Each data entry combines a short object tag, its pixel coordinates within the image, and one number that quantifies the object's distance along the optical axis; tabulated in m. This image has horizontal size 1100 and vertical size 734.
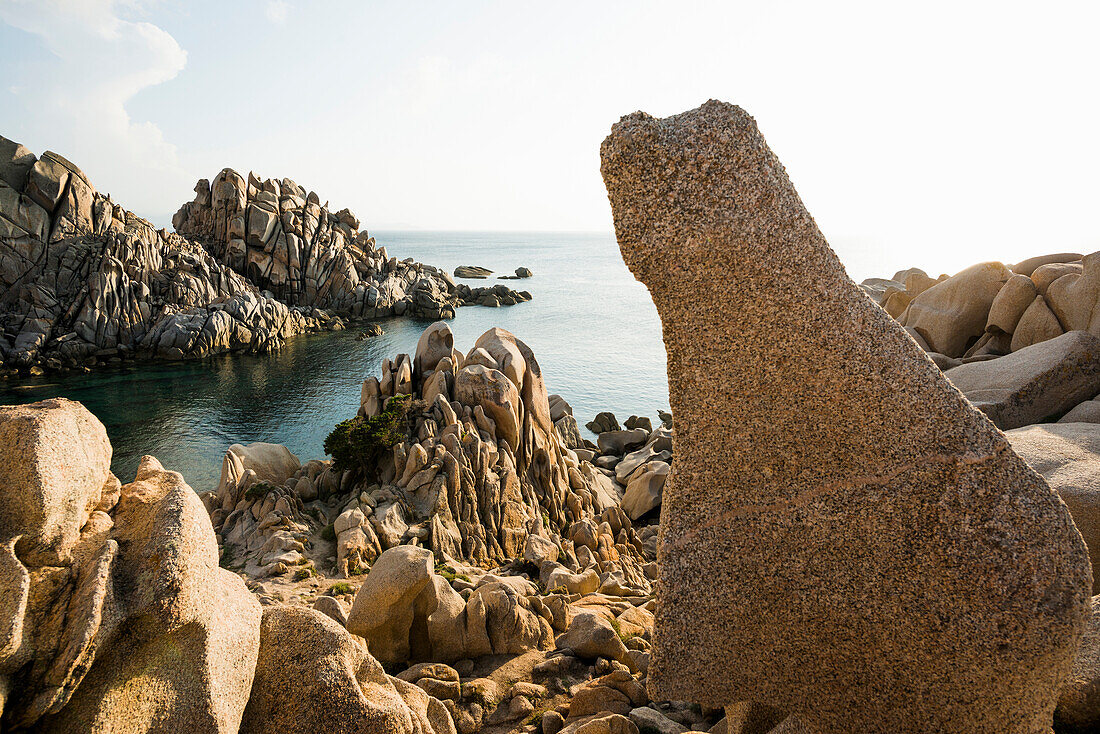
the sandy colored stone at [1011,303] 17.50
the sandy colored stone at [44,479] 4.57
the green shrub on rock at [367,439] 21.38
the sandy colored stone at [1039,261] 19.50
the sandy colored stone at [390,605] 10.18
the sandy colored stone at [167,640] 4.61
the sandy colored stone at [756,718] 6.79
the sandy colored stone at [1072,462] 9.19
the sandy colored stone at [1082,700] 6.92
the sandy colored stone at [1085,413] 13.16
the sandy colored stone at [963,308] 19.30
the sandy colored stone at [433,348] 25.31
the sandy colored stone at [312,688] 5.62
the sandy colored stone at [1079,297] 15.50
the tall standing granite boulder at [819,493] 5.89
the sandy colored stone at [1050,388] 14.07
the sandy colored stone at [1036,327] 16.69
